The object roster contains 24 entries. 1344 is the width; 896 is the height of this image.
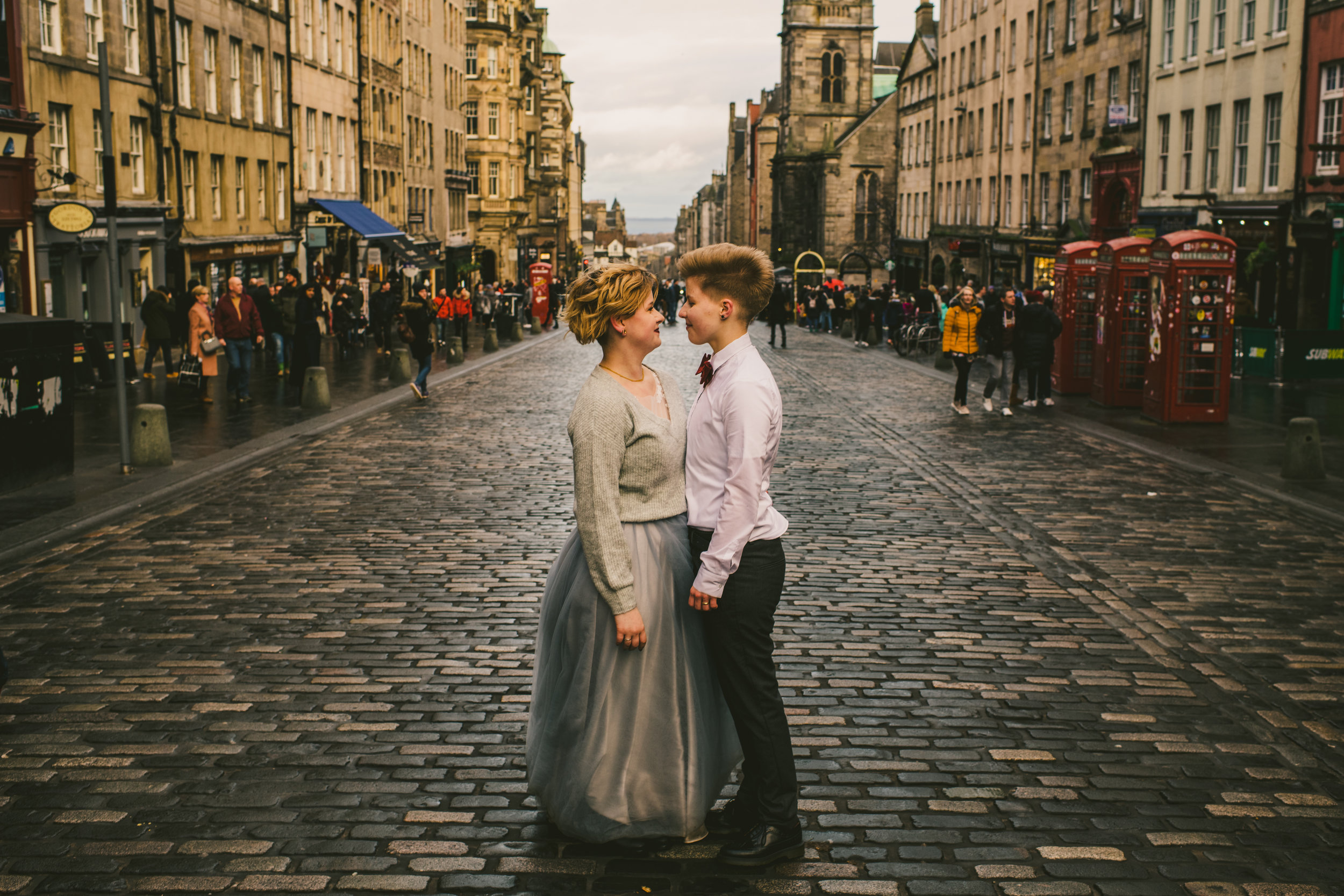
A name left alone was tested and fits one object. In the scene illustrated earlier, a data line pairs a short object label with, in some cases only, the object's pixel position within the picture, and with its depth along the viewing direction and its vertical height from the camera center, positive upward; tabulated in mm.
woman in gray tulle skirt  4344 -1159
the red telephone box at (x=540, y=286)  51125 -873
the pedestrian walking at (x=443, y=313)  37969 -1398
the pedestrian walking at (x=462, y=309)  39969 -1384
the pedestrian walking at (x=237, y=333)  19766 -1038
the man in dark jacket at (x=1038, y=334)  19562 -937
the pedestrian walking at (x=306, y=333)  20578 -1073
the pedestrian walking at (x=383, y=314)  31375 -1189
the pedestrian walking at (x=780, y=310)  36906 -1238
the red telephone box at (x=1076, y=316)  21969 -758
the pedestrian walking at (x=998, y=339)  19266 -990
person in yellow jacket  19438 -961
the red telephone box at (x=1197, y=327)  17688 -743
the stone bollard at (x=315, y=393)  18781 -1779
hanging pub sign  21312 +624
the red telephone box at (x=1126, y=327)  19984 -840
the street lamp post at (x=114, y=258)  12719 +6
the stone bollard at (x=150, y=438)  13289 -1705
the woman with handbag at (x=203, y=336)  19041 -1098
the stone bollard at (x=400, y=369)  23922 -1838
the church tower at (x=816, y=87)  104000 +13588
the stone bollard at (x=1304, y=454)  12625 -1664
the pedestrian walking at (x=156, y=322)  23562 -1063
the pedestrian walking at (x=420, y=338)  21359 -1165
